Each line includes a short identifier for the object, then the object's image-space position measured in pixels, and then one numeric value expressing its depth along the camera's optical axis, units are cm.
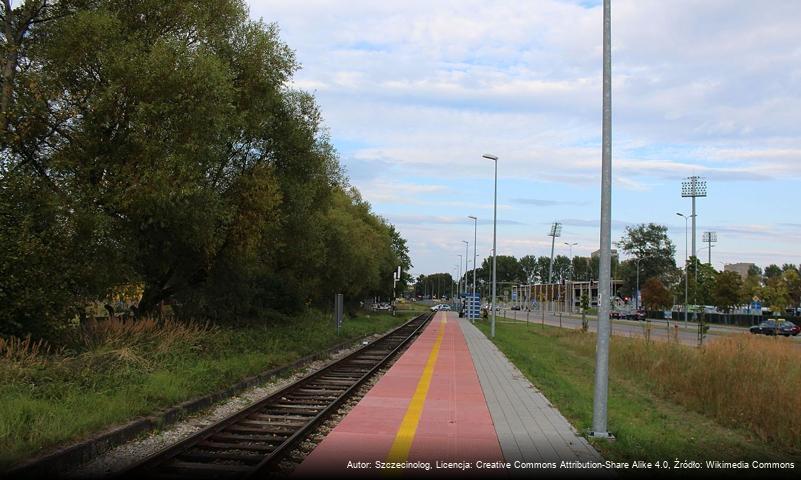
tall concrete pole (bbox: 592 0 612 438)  824
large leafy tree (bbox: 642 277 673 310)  8975
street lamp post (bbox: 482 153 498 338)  3522
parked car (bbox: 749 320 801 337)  4538
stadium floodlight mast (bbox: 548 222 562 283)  10260
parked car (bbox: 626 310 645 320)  8381
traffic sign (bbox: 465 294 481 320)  5845
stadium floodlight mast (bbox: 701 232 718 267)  9538
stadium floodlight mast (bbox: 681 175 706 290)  7806
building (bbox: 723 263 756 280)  14731
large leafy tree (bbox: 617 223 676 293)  13562
